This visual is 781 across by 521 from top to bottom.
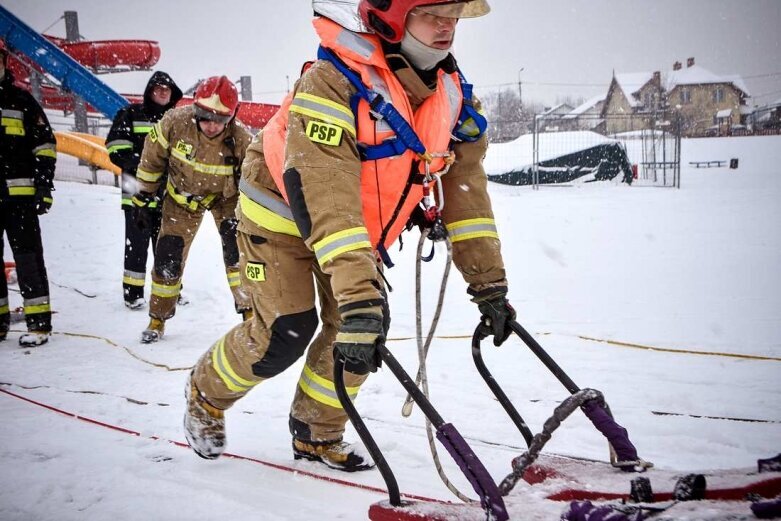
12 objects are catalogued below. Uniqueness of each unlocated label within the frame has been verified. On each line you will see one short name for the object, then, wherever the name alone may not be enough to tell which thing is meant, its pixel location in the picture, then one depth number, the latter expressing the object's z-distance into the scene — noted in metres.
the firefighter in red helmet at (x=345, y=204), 1.87
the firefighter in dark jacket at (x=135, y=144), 5.57
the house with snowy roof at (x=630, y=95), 48.75
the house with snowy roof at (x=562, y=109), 67.71
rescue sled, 1.51
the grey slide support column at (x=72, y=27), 18.97
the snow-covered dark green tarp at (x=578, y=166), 16.98
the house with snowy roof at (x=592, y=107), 59.22
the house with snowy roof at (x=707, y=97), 50.66
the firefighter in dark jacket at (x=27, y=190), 4.39
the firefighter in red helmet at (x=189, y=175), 4.54
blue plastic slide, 12.59
